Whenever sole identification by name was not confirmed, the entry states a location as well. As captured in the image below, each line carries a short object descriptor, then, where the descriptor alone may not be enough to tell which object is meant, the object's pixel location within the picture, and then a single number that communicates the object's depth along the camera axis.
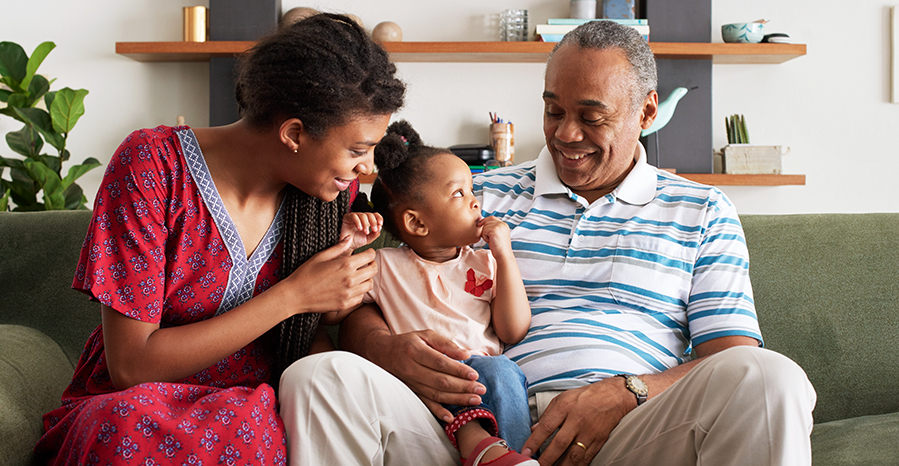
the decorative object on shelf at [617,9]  3.44
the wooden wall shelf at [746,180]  3.45
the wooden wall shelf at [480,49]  3.38
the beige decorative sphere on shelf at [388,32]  3.44
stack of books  3.41
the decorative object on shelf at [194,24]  3.44
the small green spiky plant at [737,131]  3.53
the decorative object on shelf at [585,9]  3.47
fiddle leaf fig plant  2.85
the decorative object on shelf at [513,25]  3.52
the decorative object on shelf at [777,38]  3.43
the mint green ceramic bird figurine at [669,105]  3.34
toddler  1.44
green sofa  1.67
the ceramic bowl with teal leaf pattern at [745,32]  3.43
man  1.03
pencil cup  3.51
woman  1.07
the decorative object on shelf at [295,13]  3.31
